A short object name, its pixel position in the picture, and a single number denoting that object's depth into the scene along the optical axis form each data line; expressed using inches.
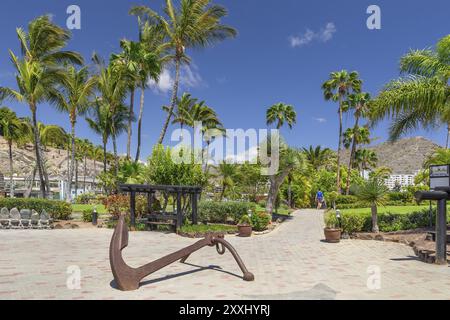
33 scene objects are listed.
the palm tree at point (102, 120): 1280.6
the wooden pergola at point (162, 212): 676.7
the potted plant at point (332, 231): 551.8
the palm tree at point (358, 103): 1593.3
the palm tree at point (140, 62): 1031.0
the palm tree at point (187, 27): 952.3
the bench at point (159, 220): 699.2
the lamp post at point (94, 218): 780.6
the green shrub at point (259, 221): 714.9
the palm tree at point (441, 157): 739.4
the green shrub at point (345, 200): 1332.4
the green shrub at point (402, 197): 1336.1
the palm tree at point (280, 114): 1723.7
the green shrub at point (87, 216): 834.8
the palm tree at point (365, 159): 2536.4
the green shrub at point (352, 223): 607.5
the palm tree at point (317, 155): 2181.3
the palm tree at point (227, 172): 1050.7
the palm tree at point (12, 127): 1521.5
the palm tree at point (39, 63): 882.8
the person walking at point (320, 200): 1525.6
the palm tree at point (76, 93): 1133.7
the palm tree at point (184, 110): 1659.7
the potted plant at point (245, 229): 639.8
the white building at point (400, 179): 2316.7
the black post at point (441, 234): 370.3
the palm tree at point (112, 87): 1109.1
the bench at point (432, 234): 485.8
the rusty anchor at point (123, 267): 260.5
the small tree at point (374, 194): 590.9
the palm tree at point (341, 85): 1598.2
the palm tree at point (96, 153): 3543.3
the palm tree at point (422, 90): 553.9
